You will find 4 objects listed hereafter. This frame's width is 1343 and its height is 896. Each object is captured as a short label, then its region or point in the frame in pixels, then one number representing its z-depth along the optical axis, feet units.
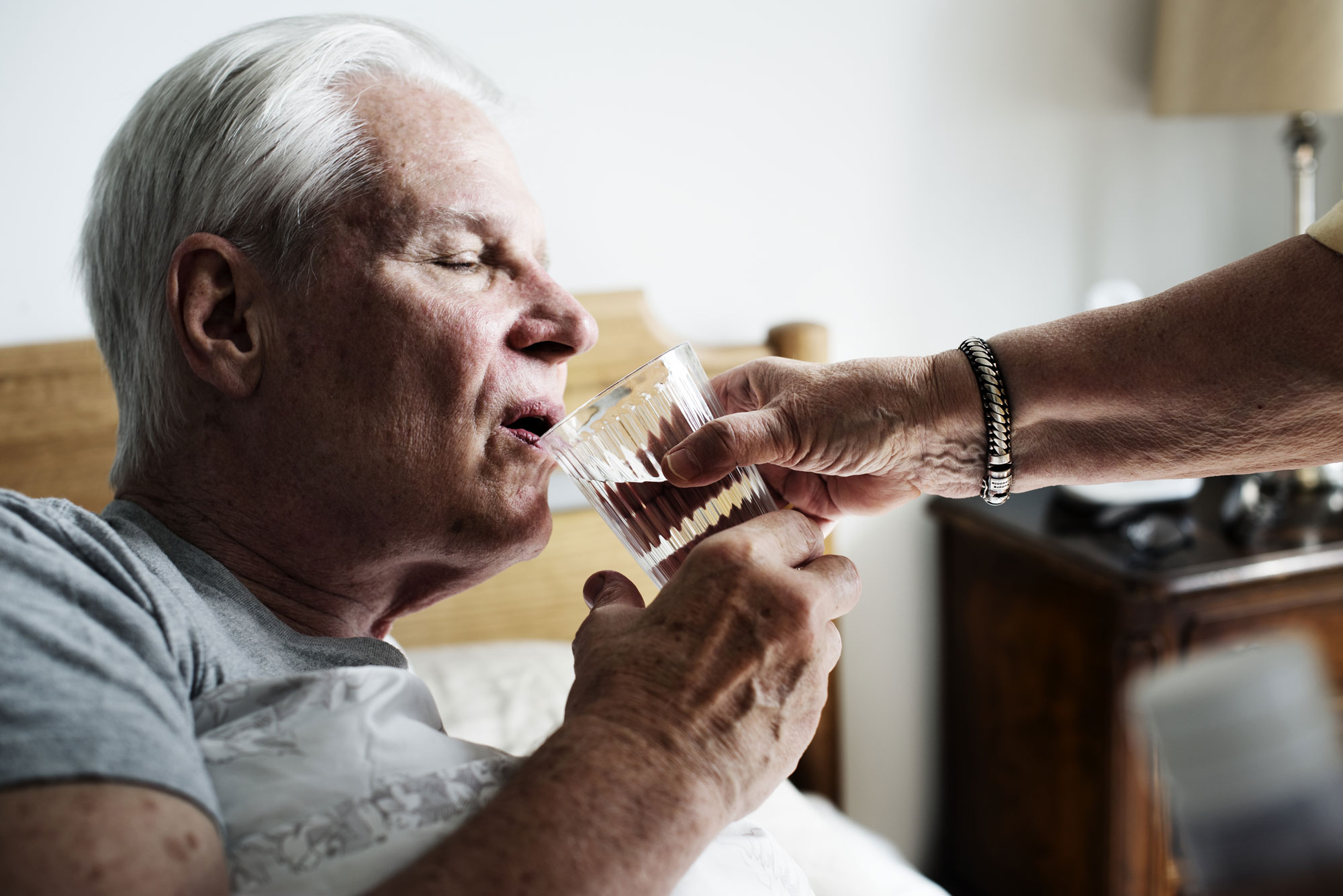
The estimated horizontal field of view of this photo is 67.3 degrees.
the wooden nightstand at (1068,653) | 5.87
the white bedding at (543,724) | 4.31
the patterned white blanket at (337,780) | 2.14
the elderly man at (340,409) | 2.40
